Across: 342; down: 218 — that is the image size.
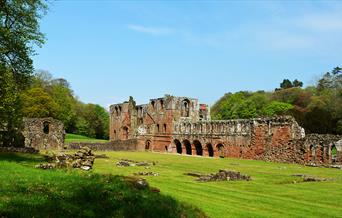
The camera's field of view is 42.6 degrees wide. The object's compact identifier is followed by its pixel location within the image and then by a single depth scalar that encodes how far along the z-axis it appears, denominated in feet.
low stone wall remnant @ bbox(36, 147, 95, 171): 67.70
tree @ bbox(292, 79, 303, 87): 402.91
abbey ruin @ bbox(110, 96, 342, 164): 130.41
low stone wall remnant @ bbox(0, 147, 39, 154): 106.01
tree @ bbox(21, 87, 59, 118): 220.43
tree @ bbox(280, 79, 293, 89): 394.32
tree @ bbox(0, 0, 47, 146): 73.56
